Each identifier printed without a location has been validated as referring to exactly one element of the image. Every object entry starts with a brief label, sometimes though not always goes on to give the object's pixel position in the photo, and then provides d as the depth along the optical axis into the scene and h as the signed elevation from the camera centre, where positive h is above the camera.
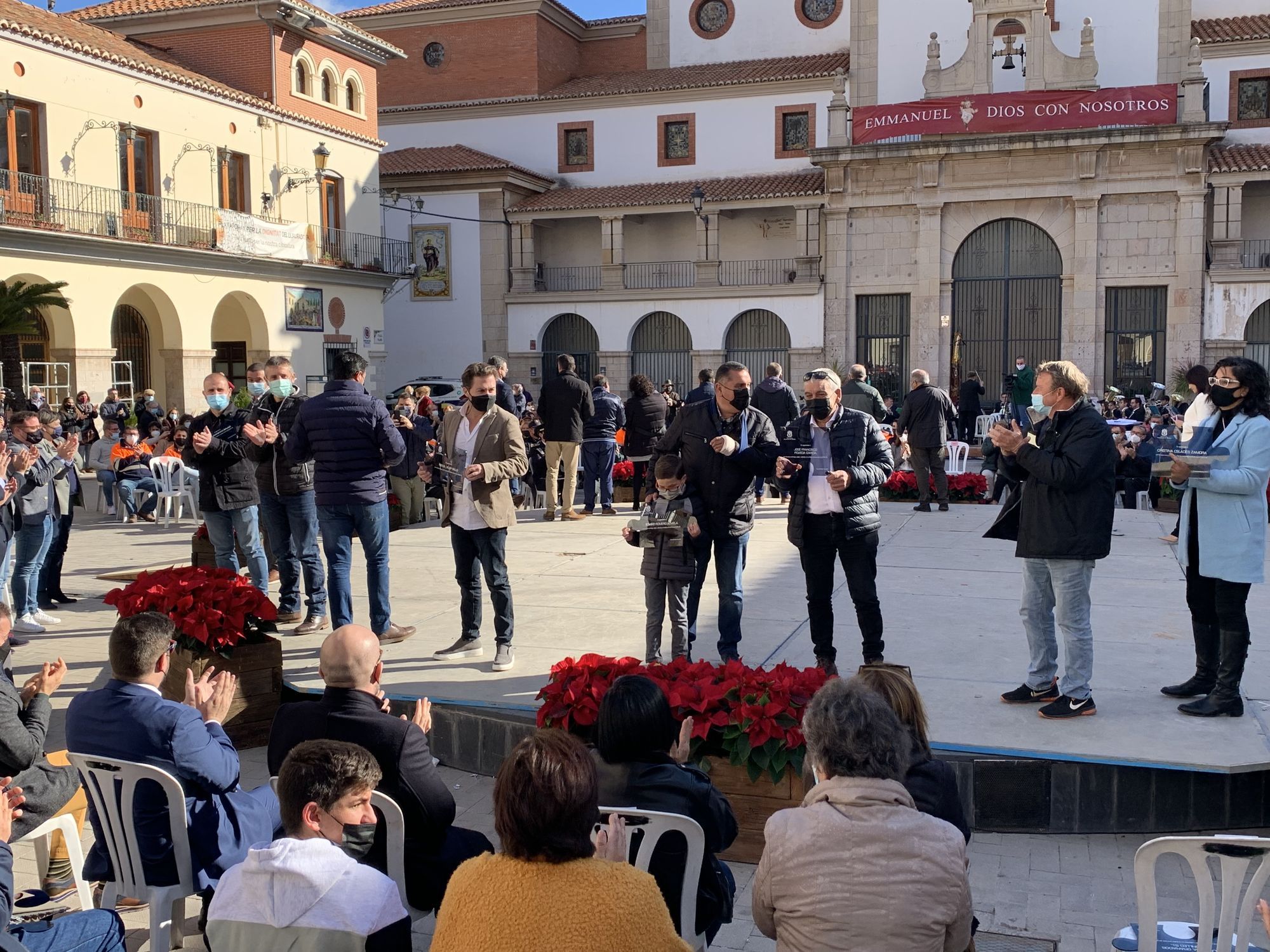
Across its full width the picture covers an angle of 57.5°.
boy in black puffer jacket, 6.30 -0.83
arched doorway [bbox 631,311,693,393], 33.84 +1.42
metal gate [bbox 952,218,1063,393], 29.98 +2.49
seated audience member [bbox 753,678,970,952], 2.56 -1.06
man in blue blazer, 3.72 -1.13
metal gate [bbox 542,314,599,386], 34.84 +1.72
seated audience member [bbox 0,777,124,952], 2.98 -1.45
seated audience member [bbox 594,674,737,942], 3.29 -1.10
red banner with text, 27.81 +6.99
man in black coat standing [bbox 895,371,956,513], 12.73 -0.38
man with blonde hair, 5.34 -0.56
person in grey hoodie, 2.72 -1.18
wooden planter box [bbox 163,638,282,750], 6.23 -1.55
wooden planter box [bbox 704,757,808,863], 4.74 -1.65
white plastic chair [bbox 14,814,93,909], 3.96 -1.55
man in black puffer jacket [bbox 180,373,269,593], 7.78 -0.52
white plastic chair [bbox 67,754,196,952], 3.60 -1.34
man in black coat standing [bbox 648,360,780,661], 6.50 -0.39
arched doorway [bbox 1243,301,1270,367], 28.98 +1.43
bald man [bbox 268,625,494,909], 3.65 -1.09
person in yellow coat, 2.35 -1.01
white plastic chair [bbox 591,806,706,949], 3.08 -1.21
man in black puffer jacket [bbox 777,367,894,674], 6.23 -0.56
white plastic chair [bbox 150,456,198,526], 13.98 -0.99
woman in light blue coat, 5.30 -0.58
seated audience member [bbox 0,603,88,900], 4.10 -1.32
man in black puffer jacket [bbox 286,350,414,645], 7.08 -0.38
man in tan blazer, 6.84 -0.56
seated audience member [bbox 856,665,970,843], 3.22 -1.04
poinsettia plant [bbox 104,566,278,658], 6.26 -1.12
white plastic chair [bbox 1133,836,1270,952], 2.80 -1.20
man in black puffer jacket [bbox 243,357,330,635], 7.88 -0.69
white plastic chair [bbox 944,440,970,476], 16.28 -0.91
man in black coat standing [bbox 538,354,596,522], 12.57 -0.15
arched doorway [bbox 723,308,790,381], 32.91 +1.61
